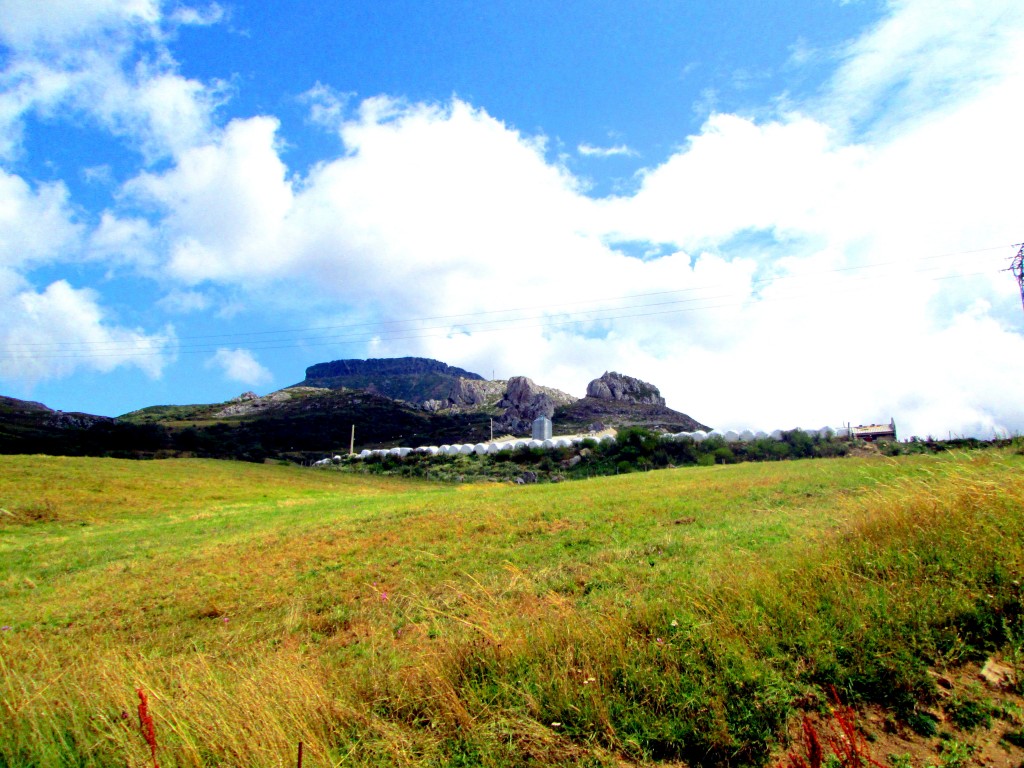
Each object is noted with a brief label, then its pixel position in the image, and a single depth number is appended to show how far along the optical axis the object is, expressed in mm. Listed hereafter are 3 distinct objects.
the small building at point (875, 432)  78188
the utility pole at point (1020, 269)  33688
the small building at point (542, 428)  104188
